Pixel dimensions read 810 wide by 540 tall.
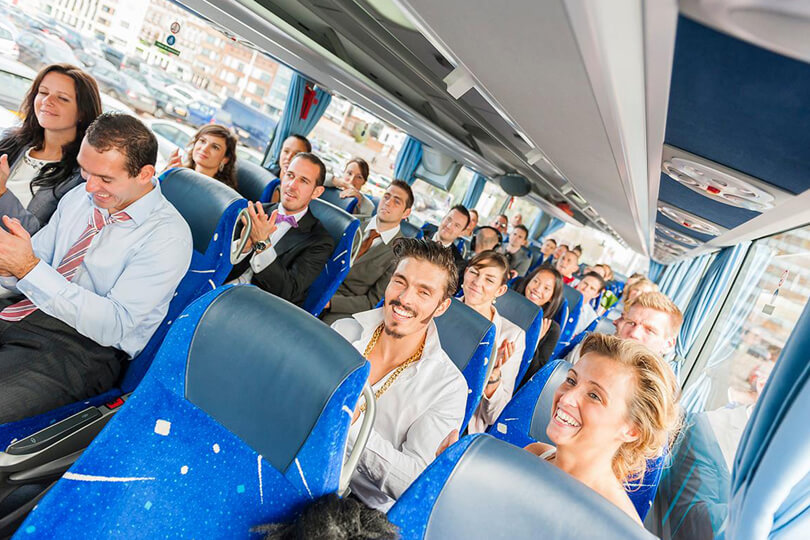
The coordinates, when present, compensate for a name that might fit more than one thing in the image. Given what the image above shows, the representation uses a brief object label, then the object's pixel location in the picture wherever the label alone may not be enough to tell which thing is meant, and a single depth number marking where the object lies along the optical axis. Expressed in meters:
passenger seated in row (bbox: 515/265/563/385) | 4.05
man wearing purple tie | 3.26
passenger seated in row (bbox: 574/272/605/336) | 5.20
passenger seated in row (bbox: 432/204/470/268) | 5.18
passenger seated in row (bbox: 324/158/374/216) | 5.72
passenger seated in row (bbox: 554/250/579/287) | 6.94
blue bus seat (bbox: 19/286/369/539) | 1.13
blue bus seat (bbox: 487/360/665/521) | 1.98
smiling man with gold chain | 1.74
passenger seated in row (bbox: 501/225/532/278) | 8.42
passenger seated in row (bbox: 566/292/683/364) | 2.96
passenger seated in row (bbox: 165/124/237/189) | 3.85
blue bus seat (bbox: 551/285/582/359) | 4.43
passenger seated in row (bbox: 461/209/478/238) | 7.45
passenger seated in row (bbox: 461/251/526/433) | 3.06
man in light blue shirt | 1.75
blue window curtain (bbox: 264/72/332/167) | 6.35
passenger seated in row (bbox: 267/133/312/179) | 4.83
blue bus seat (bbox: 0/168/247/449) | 2.38
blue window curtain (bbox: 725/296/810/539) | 1.42
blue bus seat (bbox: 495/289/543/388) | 3.34
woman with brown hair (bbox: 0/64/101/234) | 2.55
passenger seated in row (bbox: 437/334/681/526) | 1.50
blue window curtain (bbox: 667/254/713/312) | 8.09
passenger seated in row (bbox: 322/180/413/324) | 3.84
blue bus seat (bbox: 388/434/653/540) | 0.95
